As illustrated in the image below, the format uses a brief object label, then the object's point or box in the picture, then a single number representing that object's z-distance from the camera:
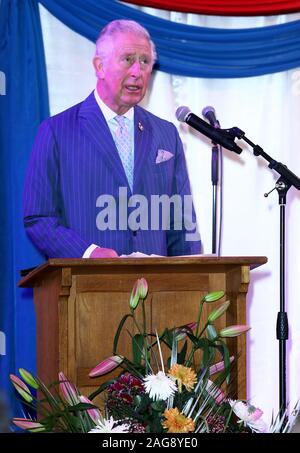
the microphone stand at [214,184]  6.49
